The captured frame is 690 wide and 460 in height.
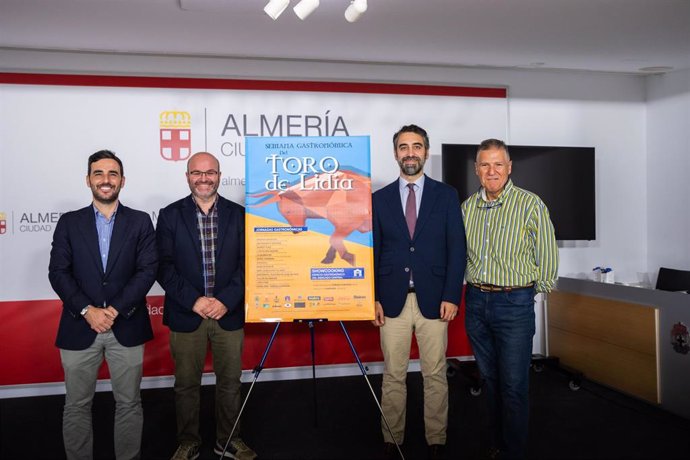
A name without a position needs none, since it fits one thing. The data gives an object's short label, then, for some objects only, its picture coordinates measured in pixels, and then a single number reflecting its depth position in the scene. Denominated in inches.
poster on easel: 111.3
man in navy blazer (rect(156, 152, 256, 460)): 117.0
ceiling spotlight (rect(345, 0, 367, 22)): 118.8
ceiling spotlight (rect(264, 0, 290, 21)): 118.1
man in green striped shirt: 108.8
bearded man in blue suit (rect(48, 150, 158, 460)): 104.7
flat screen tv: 187.3
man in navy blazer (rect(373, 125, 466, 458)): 116.9
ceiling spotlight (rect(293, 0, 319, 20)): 119.1
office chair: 181.0
